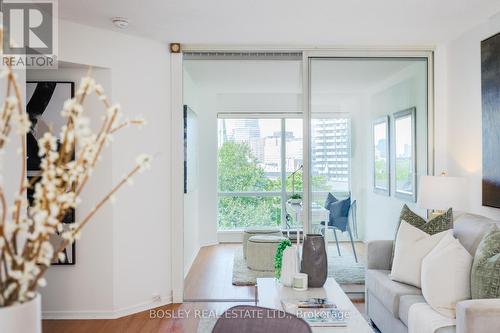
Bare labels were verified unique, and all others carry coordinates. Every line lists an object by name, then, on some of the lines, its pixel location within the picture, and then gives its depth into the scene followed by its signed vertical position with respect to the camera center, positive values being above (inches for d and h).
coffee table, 86.7 -32.3
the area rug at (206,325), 134.2 -52.1
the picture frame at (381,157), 166.4 +4.5
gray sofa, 80.4 -31.6
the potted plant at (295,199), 255.9 -19.2
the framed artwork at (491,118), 124.6 +15.4
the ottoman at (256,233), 230.4 -35.6
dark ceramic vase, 108.0 -24.3
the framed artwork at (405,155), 166.1 +5.3
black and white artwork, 140.9 +21.9
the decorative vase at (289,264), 109.5 -25.5
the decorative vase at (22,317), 34.2 -12.5
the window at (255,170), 280.7 -0.9
